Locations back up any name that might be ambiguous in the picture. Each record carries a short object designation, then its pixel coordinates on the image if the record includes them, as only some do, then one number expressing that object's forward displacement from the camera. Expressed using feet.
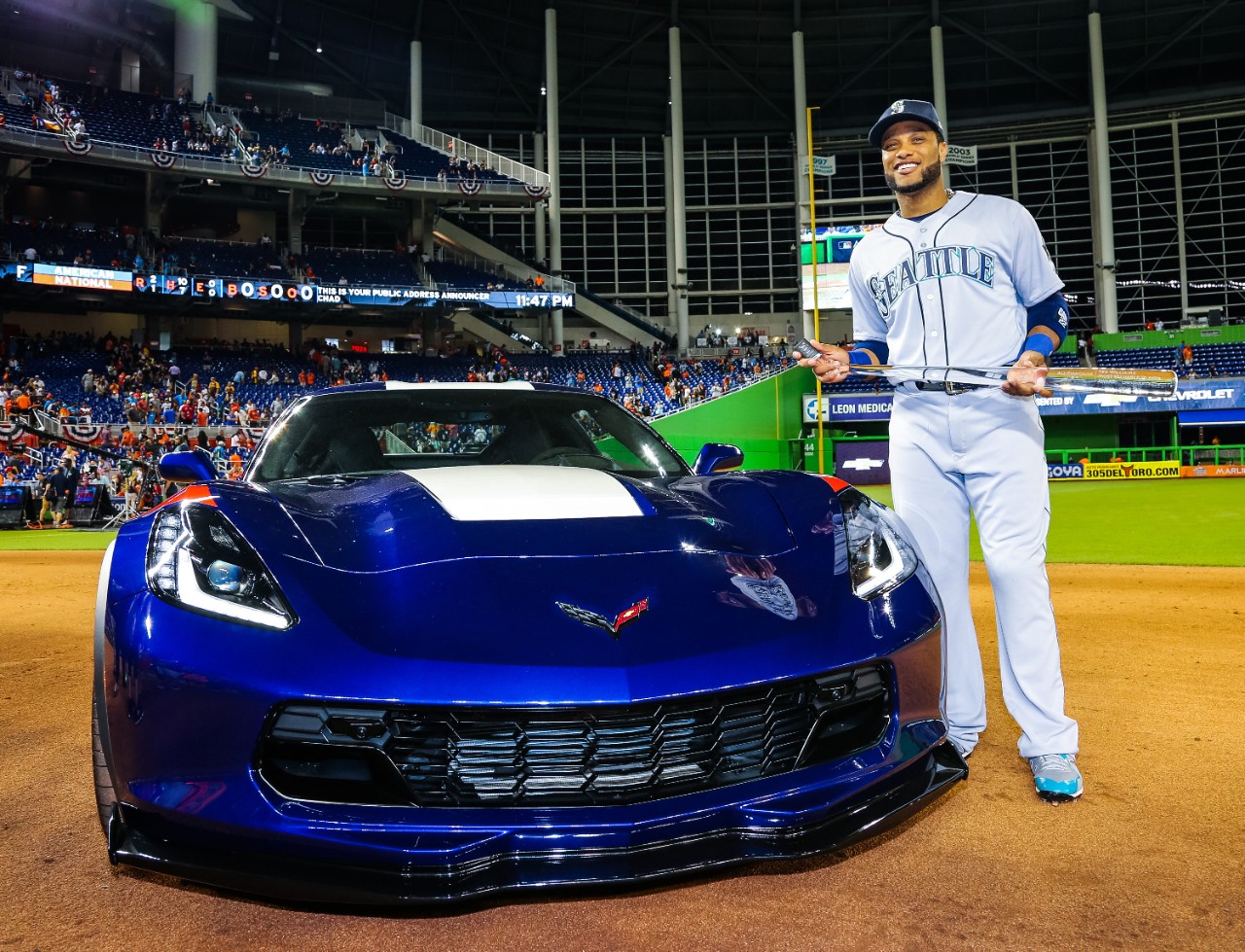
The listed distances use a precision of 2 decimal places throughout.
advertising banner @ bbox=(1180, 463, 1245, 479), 88.99
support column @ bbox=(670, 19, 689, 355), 128.77
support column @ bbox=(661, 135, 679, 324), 138.29
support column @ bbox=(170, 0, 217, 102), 113.29
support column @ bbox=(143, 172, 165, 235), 106.11
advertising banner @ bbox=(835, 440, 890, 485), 100.37
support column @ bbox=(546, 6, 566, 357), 126.31
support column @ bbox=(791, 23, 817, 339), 127.13
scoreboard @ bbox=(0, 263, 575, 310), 92.12
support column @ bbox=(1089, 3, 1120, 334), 124.67
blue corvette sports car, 5.31
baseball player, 8.93
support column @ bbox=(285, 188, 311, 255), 113.60
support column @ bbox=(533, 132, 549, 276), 135.85
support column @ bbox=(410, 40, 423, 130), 128.88
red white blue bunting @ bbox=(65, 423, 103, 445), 71.00
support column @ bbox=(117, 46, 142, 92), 116.67
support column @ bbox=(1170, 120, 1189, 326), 130.62
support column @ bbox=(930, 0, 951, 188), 124.06
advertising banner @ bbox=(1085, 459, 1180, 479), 89.30
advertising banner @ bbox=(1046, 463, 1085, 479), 91.40
